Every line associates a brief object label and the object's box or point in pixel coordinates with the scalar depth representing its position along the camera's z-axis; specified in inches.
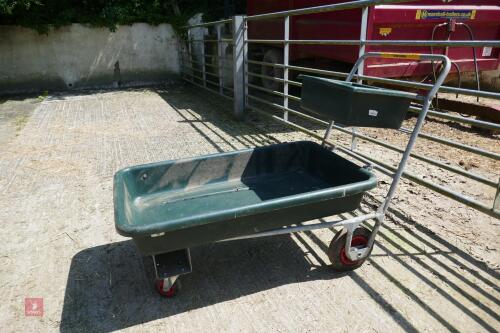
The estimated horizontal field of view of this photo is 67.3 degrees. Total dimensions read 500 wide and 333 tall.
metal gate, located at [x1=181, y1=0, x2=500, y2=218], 97.7
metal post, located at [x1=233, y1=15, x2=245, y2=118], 221.3
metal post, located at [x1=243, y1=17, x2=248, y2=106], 225.5
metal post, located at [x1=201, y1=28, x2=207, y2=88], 318.3
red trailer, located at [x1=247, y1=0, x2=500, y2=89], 185.6
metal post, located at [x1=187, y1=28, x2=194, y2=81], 363.3
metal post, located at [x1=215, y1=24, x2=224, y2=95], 266.2
